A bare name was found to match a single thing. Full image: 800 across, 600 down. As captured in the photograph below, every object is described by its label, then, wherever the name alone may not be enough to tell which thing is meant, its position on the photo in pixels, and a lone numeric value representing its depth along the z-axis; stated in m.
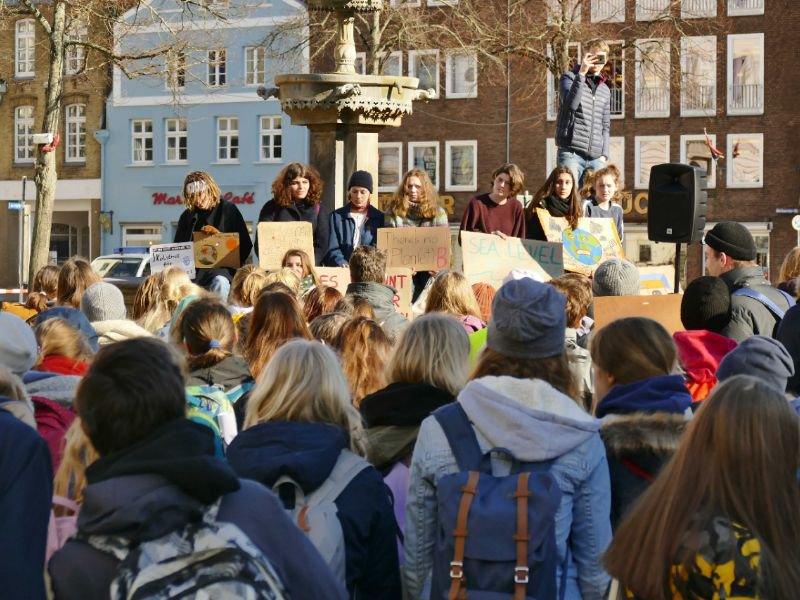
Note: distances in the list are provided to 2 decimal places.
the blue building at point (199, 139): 53.72
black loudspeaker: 11.87
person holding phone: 15.04
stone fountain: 15.52
